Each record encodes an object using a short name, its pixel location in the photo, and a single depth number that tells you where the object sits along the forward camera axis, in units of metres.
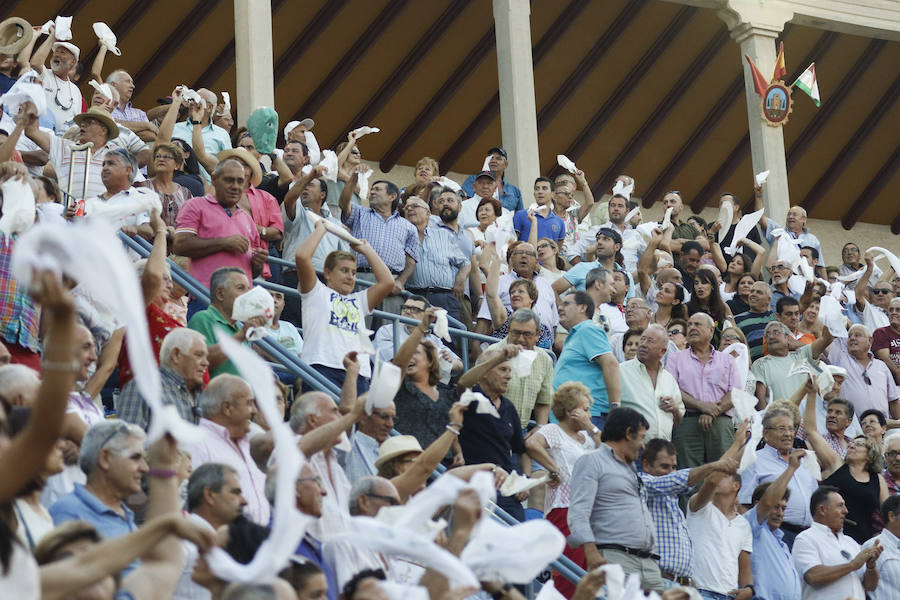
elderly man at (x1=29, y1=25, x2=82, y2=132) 19.28
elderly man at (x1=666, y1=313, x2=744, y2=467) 17.87
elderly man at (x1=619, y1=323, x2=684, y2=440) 17.14
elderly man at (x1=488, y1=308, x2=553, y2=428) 16.16
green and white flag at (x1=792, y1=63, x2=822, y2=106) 32.22
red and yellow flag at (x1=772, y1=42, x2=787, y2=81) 32.03
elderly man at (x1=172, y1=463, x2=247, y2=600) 9.26
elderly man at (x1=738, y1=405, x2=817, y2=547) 17.22
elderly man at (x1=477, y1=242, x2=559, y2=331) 19.47
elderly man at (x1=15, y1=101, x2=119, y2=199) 16.12
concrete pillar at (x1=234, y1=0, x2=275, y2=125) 26.53
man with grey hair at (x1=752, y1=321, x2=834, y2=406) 19.91
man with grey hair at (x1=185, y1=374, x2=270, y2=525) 10.76
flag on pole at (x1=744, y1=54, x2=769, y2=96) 32.06
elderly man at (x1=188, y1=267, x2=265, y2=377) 13.41
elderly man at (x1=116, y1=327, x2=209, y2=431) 11.69
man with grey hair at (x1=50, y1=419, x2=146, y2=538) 9.15
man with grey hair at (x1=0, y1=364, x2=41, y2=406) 9.57
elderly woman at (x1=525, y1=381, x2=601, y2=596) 14.98
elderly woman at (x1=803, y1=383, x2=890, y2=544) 17.56
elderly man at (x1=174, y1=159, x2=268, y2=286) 15.27
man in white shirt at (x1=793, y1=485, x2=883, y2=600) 15.80
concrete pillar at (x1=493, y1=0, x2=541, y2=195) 29.09
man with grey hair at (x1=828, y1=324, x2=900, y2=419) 21.22
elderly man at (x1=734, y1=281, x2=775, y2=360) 21.36
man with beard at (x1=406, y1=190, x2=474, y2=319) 18.98
